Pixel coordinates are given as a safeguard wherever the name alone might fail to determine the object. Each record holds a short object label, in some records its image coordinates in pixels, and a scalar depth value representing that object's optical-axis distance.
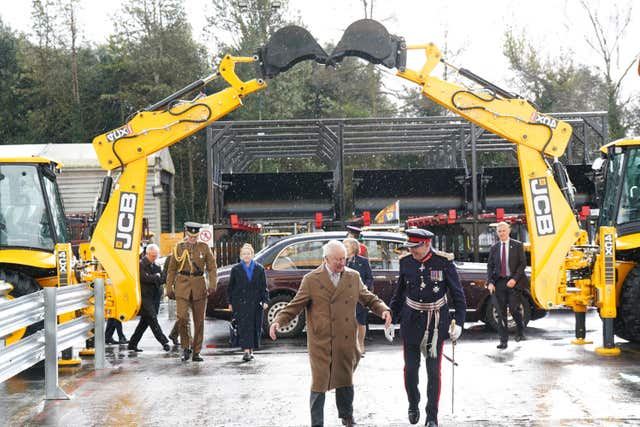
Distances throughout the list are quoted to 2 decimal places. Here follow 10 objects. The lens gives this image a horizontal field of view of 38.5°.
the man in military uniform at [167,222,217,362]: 12.12
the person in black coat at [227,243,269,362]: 12.32
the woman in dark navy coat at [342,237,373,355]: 11.73
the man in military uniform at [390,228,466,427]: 7.95
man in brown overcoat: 7.40
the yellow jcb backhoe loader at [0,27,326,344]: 12.00
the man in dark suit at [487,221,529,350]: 12.82
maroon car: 14.55
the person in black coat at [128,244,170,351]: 13.62
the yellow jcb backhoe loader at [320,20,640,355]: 12.05
